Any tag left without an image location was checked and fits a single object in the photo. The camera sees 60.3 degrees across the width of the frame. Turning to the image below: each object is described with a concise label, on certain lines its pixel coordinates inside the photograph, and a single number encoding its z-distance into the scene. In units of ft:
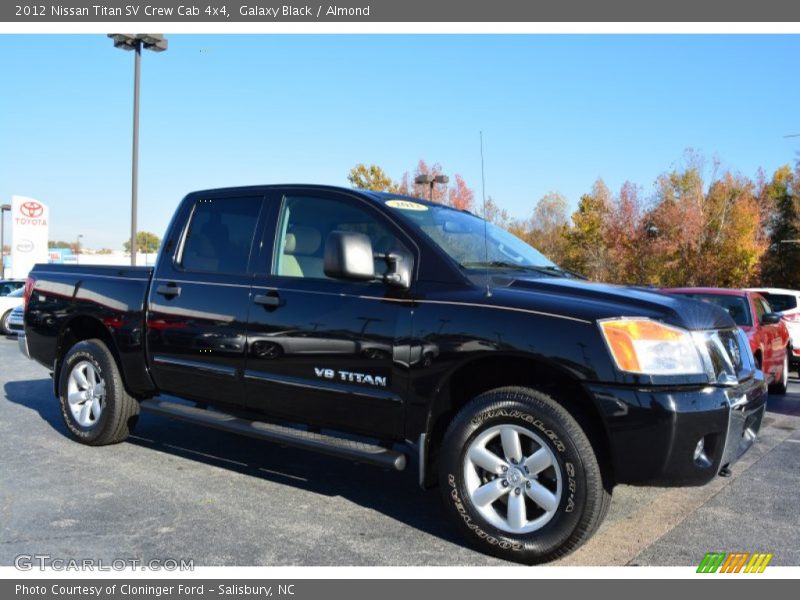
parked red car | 26.37
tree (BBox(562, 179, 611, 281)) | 106.42
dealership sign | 93.91
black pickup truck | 10.36
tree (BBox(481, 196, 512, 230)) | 92.81
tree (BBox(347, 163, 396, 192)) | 107.34
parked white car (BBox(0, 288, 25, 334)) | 57.16
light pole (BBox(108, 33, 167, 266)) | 52.65
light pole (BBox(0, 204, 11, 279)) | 163.43
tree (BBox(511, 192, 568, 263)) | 139.95
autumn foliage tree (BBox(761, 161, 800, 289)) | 112.57
